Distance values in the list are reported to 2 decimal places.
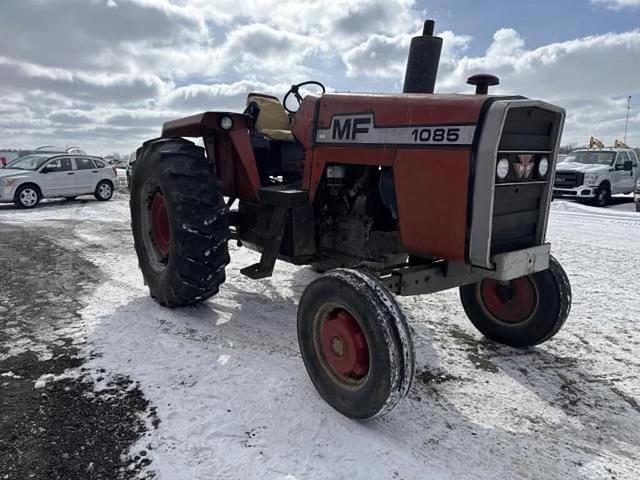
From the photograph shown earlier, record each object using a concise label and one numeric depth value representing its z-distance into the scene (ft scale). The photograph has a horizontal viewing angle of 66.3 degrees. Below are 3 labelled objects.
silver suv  42.01
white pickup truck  46.49
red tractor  8.59
